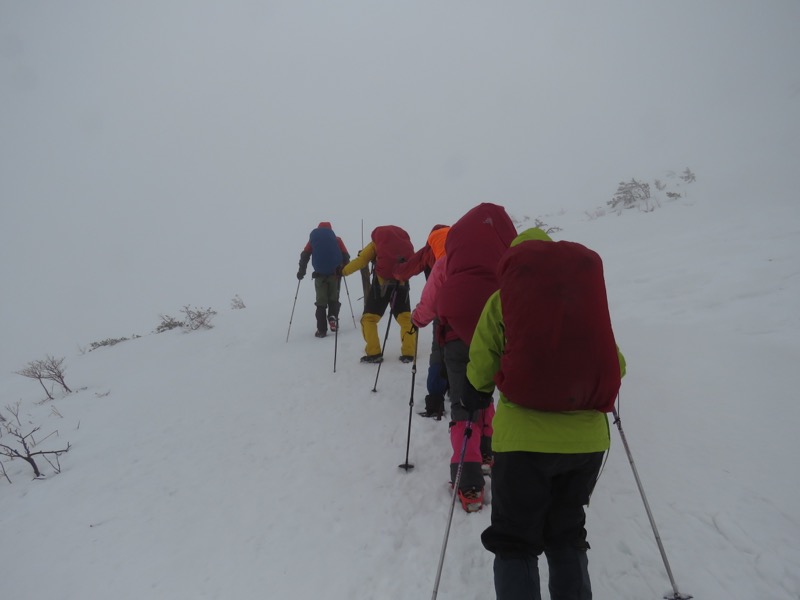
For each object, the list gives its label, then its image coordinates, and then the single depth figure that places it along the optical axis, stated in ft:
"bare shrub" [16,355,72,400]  26.58
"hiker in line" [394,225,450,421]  16.20
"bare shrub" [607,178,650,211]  45.88
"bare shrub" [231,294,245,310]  44.30
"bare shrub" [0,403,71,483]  16.62
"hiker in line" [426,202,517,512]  11.93
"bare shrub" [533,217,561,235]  42.29
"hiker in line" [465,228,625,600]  7.18
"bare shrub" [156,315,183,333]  38.49
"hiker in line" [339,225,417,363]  22.68
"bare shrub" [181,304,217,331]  36.09
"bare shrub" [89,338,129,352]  39.17
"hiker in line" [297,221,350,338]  30.25
